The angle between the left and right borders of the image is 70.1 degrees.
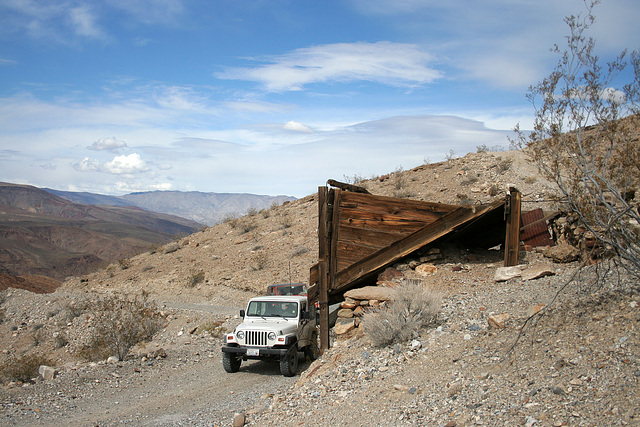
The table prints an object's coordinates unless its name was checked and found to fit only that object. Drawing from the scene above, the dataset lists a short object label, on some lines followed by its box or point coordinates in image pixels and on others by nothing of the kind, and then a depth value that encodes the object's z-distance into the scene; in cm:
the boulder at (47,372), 1041
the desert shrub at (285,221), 2890
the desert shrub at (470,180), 2425
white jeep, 970
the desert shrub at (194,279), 2439
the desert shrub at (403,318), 732
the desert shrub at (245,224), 3097
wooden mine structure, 991
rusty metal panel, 1087
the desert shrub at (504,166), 2428
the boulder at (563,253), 933
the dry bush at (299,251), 2381
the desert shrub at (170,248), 3148
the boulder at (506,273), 889
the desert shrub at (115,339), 1209
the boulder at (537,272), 854
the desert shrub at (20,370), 1051
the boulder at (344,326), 926
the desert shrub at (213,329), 1488
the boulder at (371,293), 898
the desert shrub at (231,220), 3288
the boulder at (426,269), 1020
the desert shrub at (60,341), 1784
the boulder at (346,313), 941
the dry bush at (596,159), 564
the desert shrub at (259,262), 2362
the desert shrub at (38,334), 1863
